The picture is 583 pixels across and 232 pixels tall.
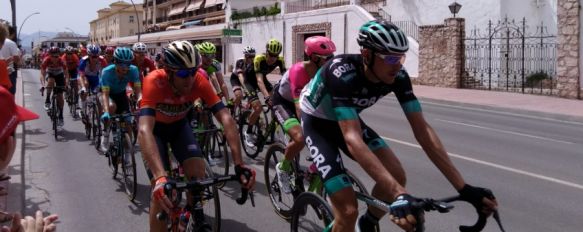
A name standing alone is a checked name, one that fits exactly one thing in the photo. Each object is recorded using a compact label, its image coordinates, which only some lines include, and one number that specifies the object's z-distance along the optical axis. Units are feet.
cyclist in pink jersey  18.51
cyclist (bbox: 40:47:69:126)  40.32
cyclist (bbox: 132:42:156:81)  29.78
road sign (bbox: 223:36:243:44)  131.23
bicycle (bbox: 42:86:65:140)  37.50
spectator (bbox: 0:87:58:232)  8.07
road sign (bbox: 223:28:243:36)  126.15
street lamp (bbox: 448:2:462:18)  85.71
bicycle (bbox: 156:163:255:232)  12.87
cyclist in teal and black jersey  11.32
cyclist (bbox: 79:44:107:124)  35.22
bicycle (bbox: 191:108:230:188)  24.08
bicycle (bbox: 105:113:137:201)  22.35
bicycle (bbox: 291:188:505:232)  9.75
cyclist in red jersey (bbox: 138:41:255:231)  13.75
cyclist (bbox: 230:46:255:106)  31.65
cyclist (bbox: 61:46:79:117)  43.42
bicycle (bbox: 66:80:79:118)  45.16
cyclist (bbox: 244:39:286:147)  27.17
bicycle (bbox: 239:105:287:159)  28.30
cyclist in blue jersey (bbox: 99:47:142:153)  25.63
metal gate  79.46
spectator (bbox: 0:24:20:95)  29.89
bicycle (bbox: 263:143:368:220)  16.42
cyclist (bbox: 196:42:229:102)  28.02
